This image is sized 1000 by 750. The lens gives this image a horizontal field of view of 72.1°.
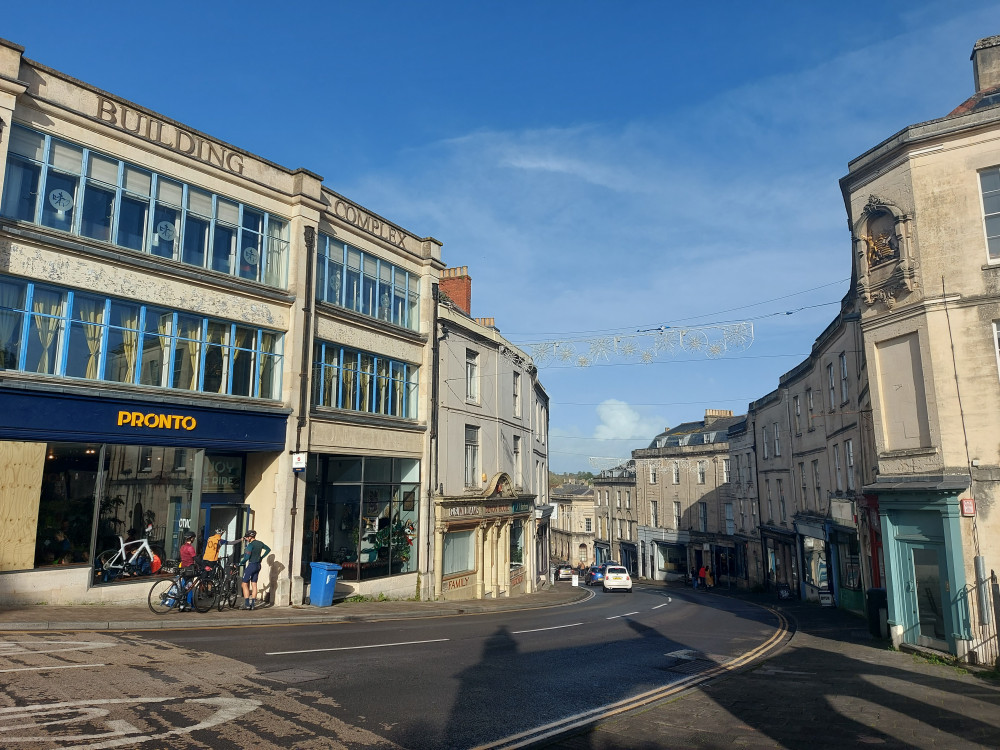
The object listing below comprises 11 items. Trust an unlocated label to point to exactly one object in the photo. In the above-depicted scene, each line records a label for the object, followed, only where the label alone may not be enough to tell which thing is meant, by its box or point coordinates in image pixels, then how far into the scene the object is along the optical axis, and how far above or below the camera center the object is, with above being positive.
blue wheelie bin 18.47 -1.98
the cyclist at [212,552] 16.20 -0.98
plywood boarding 13.96 +0.21
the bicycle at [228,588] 16.22 -1.83
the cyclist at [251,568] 16.69 -1.39
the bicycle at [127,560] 15.54 -1.14
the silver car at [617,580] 38.94 -4.04
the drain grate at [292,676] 9.20 -2.24
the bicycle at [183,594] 14.98 -1.84
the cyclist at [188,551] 17.05 -1.02
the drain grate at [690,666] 12.07 -2.83
